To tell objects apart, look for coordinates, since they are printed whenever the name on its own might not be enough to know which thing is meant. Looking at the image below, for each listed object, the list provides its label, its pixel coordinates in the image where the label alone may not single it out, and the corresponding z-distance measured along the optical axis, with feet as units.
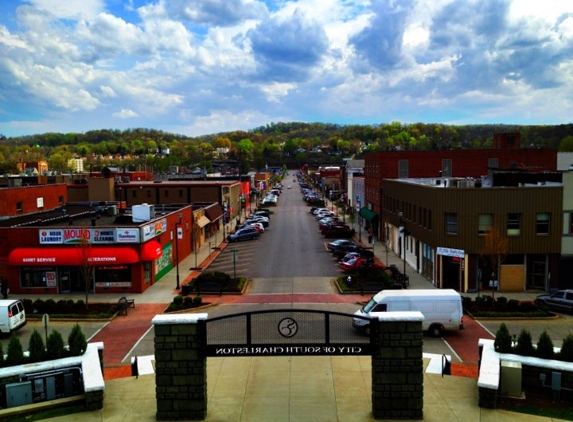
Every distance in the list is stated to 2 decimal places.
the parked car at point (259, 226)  217.15
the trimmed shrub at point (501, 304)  100.07
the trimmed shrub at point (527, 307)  99.28
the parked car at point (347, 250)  162.61
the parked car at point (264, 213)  282.11
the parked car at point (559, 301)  100.22
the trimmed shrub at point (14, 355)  60.70
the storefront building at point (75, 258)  120.26
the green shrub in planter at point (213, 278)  121.70
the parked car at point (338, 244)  169.17
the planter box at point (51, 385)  57.00
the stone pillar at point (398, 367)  52.85
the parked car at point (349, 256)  145.48
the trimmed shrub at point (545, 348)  60.44
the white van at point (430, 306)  84.23
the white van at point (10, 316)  90.99
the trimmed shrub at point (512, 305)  99.66
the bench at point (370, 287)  116.78
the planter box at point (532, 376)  56.24
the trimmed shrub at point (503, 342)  61.77
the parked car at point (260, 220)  241.96
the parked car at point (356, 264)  137.72
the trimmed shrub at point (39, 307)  104.32
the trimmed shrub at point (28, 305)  104.73
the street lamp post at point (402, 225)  143.43
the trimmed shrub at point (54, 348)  61.93
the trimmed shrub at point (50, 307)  104.06
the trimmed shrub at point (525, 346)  61.52
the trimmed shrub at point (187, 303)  106.83
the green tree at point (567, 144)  512.02
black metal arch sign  53.06
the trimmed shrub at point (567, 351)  59.83
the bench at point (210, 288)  117.91
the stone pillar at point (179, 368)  53.47
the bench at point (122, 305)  103.91
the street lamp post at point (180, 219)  159.51
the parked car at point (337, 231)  209.15
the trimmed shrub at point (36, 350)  61.31
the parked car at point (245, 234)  202.80
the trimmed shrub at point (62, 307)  104.12
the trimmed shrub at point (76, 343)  62.44
